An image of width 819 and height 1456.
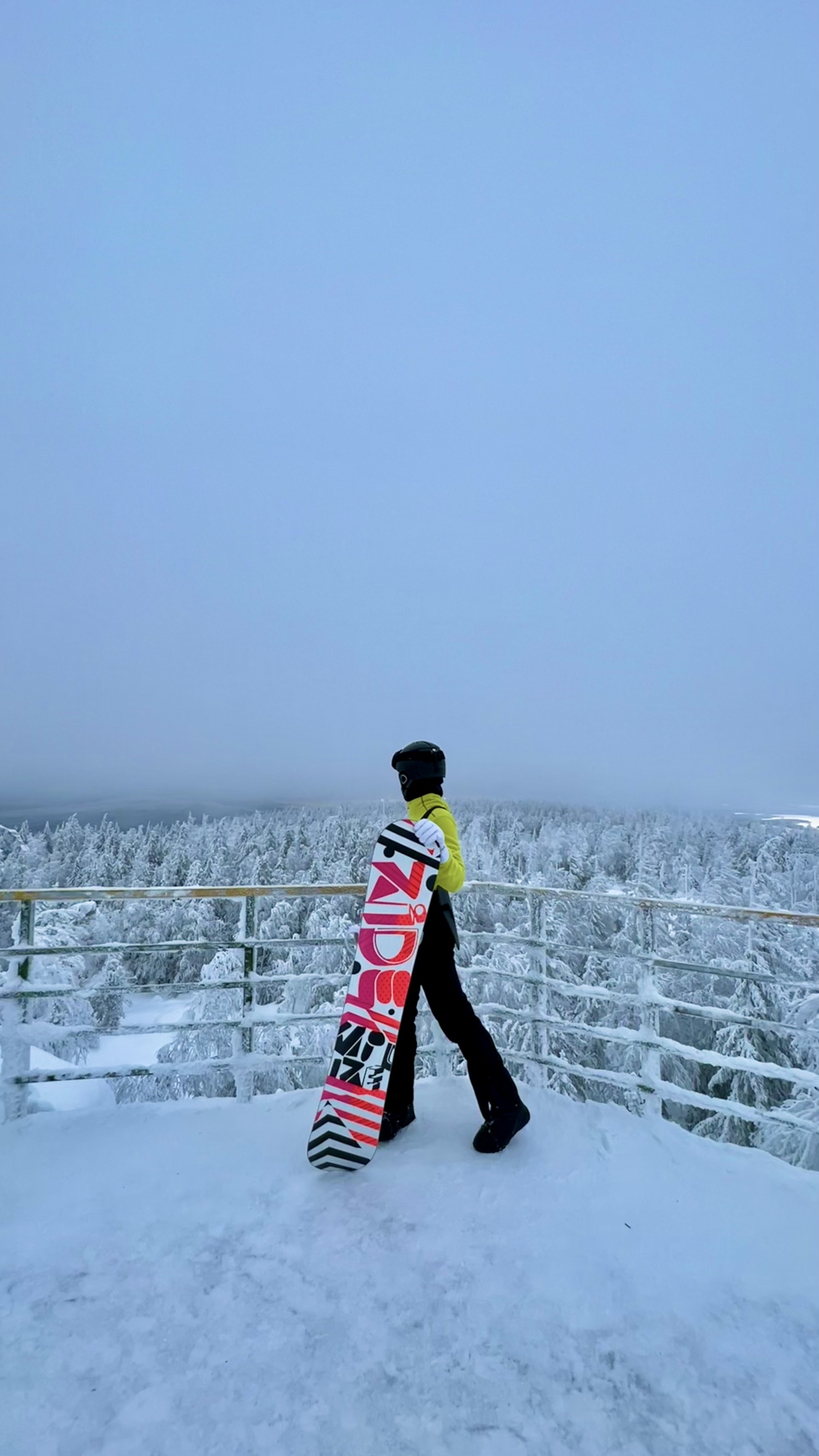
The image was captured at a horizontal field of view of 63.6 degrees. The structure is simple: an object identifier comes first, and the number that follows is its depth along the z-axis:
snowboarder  3.87
